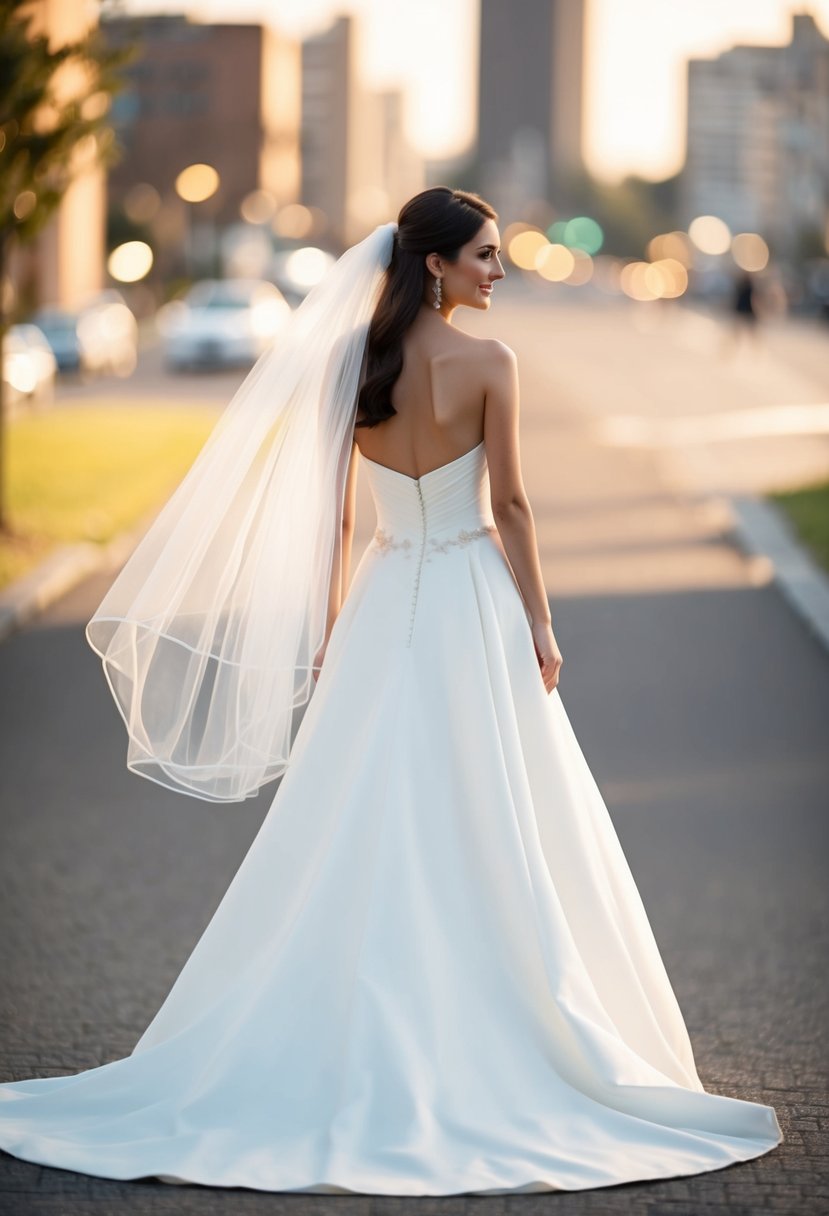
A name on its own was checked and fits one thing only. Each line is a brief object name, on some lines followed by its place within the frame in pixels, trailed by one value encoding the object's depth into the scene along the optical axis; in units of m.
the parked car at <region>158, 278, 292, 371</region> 34.72
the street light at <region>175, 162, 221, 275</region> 68.19
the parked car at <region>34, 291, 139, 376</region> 35.75
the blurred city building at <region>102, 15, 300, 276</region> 77.12
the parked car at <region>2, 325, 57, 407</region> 27.06
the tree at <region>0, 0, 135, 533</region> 12.55
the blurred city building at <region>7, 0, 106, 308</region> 52.09
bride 3.85
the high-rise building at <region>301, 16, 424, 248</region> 188.11
